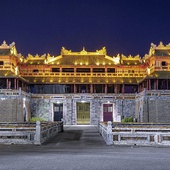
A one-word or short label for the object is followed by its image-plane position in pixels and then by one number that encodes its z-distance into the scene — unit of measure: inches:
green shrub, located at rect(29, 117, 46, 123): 1946.9
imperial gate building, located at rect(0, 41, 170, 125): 1836.9
